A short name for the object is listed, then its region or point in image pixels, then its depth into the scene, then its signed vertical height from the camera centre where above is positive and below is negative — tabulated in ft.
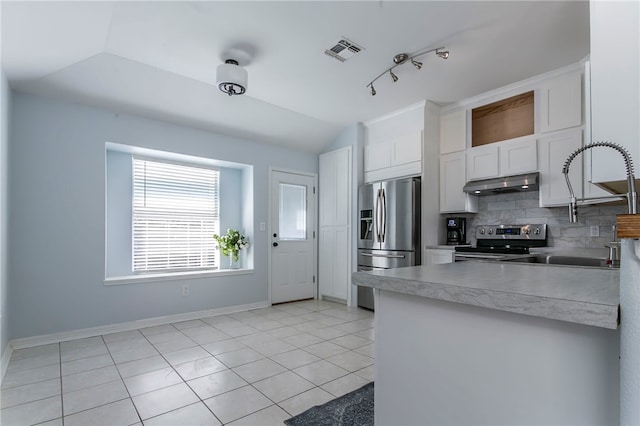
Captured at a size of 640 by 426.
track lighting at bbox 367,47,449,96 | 9.32 +4.81
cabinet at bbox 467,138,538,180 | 11.20 +2.15
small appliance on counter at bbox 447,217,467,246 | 13.31 -0.51
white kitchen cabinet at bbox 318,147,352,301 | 15.97 -0.27
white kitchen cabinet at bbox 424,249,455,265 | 12.12 -1.41
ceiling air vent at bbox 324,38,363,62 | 9.08 +4.85
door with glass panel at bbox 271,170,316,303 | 16.21 -0.92
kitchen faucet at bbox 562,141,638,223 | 3.15 +0.41
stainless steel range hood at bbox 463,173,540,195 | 10.83 +1.17
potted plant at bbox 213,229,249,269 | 15.21 -1.14
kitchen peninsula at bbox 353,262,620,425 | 2.71 -1.28
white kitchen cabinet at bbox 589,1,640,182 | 3.85 +1.64
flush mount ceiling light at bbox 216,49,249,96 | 9.49 +4.26
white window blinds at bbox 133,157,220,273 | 13.62 +0.12
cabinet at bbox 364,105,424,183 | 13.46 +3.17
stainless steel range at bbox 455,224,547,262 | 10.87 -0.84
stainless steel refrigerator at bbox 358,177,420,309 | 13.02 -0.34
